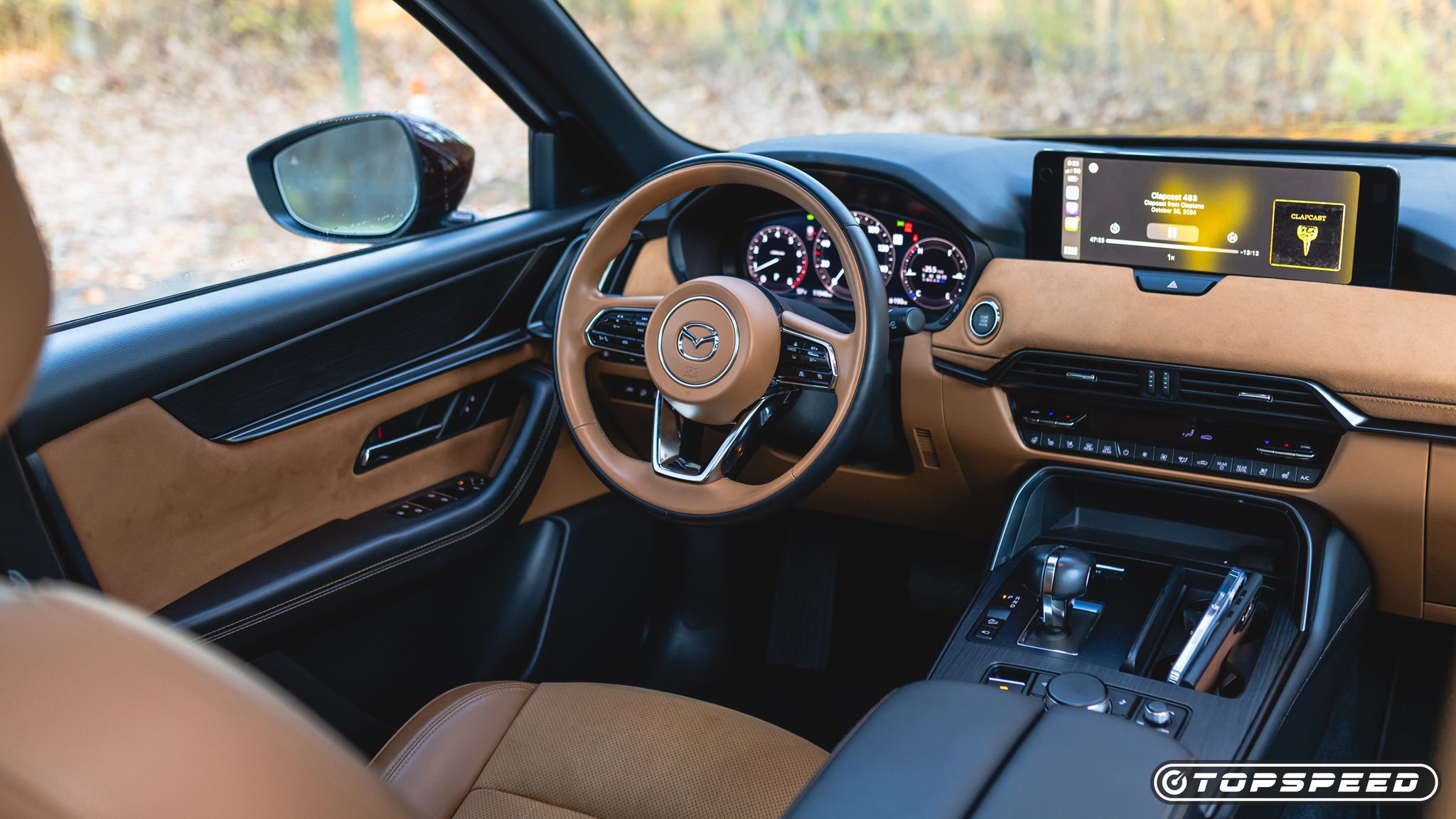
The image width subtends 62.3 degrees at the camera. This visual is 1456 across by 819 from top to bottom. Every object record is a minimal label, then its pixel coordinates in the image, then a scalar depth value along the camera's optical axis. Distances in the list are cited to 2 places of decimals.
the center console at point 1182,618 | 1.56
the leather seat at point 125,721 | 0.53
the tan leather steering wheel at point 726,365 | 1.70
